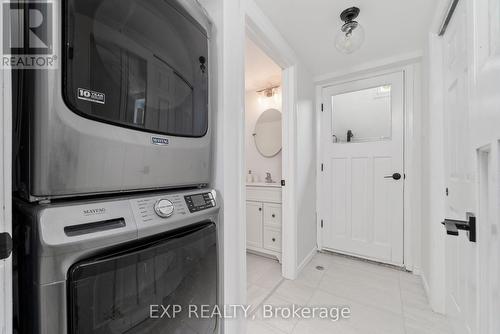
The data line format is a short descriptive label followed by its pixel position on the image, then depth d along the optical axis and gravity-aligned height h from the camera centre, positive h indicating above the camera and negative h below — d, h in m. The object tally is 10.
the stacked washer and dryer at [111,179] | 0.49 -0.03
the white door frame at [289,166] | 2.07 +0.01
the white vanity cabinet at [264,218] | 2.42 -0.61
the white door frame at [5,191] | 0.42 -0.05
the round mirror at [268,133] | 2.90 +0.49
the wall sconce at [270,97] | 2.94 +1.01
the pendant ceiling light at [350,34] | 1.56 +1.01
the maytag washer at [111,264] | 0.47 -0.26
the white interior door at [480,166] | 0.52 +0.00
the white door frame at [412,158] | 2.14 +0.09
